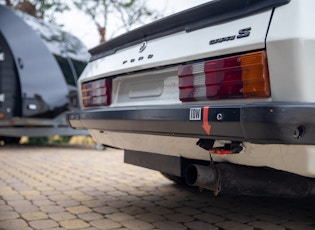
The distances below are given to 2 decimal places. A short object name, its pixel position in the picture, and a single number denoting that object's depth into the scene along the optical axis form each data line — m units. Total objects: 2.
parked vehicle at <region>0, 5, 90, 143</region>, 6.98
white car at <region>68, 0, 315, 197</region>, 1.75
